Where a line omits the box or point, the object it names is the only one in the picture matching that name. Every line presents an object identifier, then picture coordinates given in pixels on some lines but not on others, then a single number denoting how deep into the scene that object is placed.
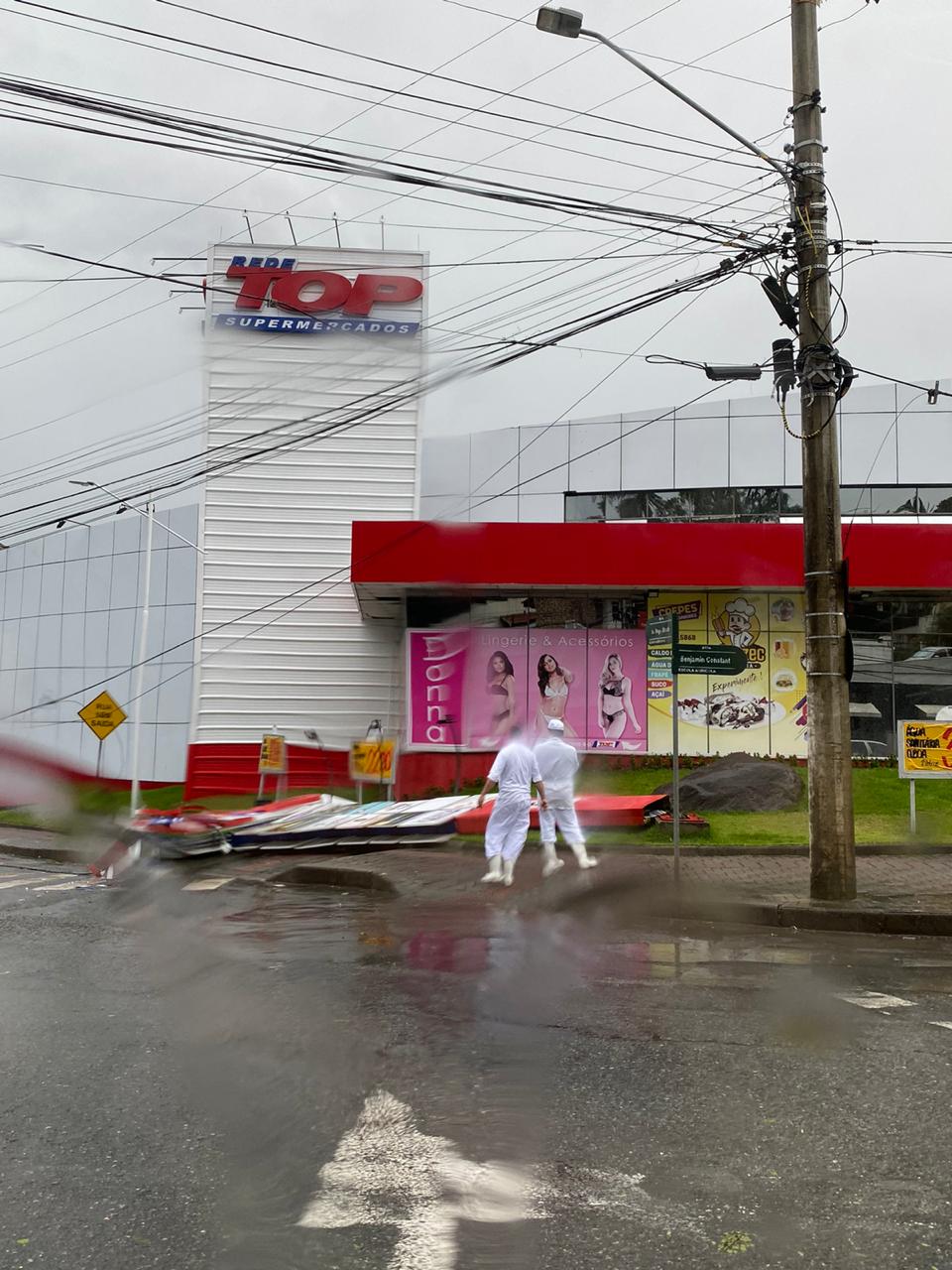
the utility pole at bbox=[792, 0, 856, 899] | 10.37
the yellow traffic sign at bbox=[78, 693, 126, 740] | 21.16
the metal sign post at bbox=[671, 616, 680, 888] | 10.93
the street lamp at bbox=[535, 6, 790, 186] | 9.65
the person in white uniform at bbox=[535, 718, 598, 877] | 12.46
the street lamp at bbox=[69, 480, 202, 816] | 21.08
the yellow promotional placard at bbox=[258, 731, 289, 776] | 21.75
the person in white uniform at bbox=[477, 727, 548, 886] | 12.23
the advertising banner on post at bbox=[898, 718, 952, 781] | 14.23
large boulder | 16.67
